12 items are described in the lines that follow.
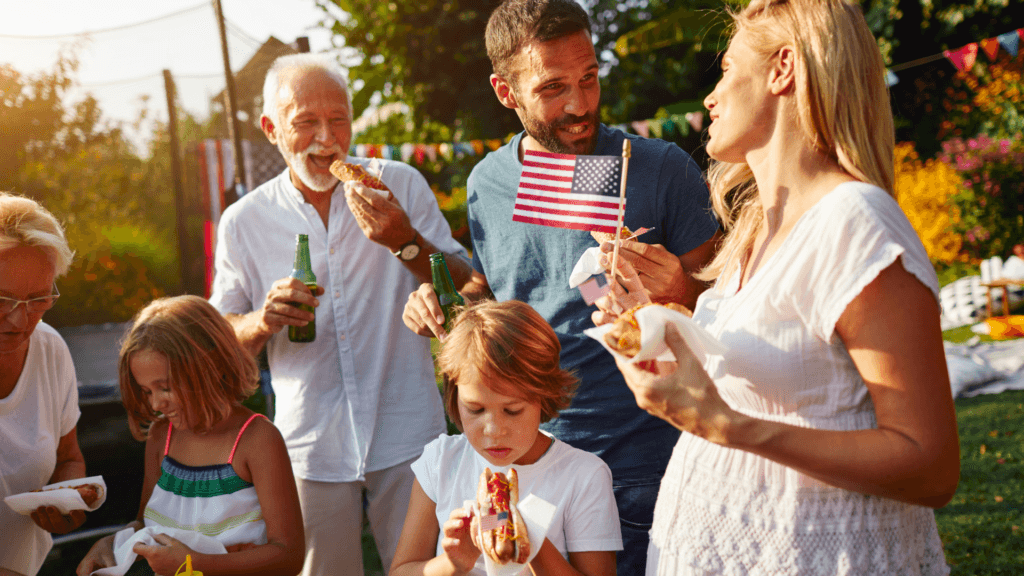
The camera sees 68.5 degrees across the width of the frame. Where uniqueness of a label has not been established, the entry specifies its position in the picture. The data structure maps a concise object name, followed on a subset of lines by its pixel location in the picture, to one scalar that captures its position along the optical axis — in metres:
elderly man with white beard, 3.16
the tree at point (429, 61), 13.23
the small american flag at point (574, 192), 2.65
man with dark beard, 2.54
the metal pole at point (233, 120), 6.23
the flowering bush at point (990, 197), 12.00
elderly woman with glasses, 2.65
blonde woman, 1.39
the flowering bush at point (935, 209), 12.51
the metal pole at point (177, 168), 6.87
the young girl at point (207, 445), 2.63
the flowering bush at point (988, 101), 12.85
